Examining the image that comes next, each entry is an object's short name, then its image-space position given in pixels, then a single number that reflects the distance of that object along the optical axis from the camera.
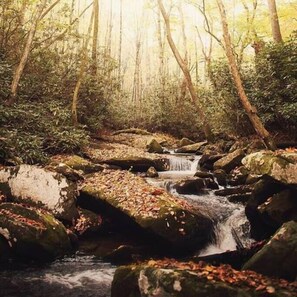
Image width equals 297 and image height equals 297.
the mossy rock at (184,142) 20.52
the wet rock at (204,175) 12.25
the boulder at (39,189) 8.32
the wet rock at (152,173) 12.77
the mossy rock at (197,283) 3.84
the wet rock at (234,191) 10.58
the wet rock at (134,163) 13.35
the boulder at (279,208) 7.72
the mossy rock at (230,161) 12.82
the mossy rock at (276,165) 7.28
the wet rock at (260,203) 8.27
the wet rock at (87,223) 8.21
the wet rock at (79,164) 11.22
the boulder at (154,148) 17.73
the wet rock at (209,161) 14.18
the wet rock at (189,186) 10.91
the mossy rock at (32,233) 6.75
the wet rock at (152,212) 7.55
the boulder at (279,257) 4.77
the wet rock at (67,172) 9.87
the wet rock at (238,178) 11.79
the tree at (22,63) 10.94
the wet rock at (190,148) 18.03
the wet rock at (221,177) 12.02
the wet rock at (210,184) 11.52
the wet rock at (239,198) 10.14
